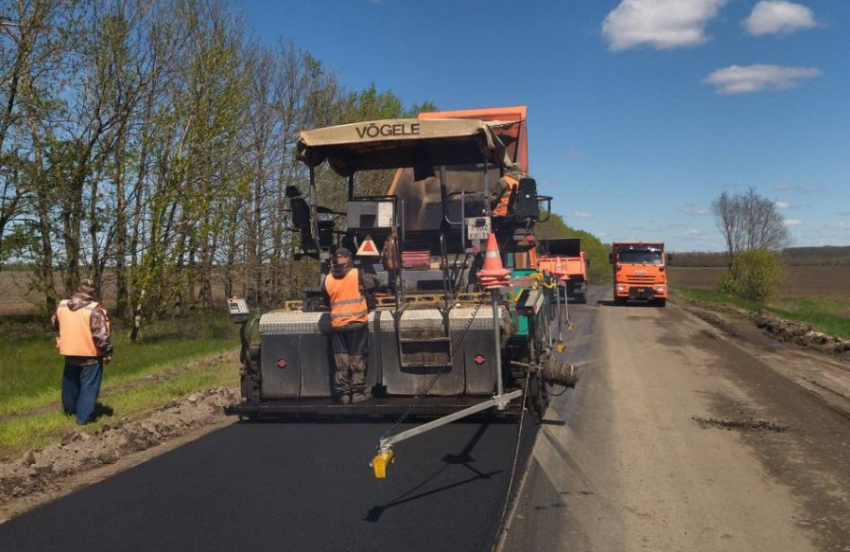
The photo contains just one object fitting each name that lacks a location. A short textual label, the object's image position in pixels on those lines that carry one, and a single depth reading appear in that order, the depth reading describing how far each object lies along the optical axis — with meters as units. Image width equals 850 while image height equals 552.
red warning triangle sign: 8.50
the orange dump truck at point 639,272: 31.06
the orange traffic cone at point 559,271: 13.18
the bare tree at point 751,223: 84.44
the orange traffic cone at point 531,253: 9.66
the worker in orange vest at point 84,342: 8.25
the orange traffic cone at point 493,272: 5.97
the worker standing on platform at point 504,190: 8.20
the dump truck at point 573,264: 33.25
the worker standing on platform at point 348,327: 7.16
